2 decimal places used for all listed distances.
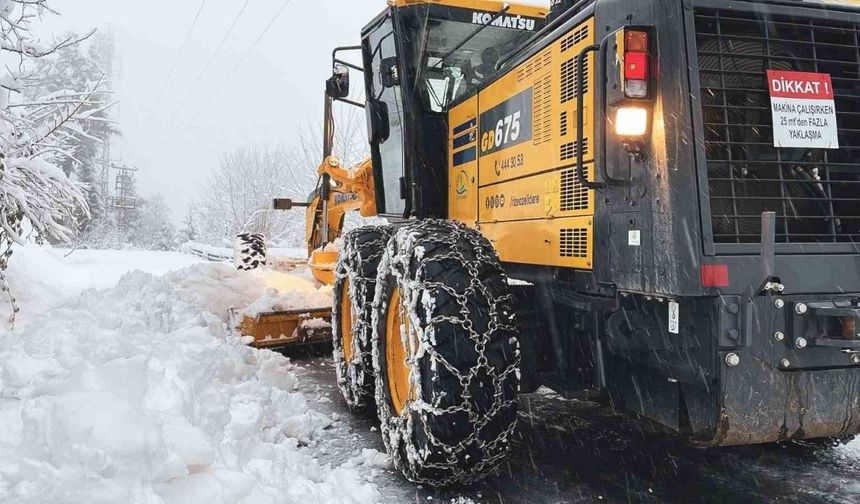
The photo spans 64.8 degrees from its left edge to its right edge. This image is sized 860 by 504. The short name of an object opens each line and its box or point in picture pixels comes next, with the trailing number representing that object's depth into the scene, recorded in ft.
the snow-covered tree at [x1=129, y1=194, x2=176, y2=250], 126.82
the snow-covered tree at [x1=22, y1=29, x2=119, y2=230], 117.60
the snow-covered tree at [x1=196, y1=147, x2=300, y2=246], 123.24
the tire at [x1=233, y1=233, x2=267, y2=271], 28.99
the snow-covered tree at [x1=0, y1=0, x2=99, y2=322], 19.74
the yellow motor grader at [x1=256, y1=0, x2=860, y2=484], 9.01
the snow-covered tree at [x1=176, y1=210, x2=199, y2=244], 127.03
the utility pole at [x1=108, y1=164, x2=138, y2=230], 139.74
